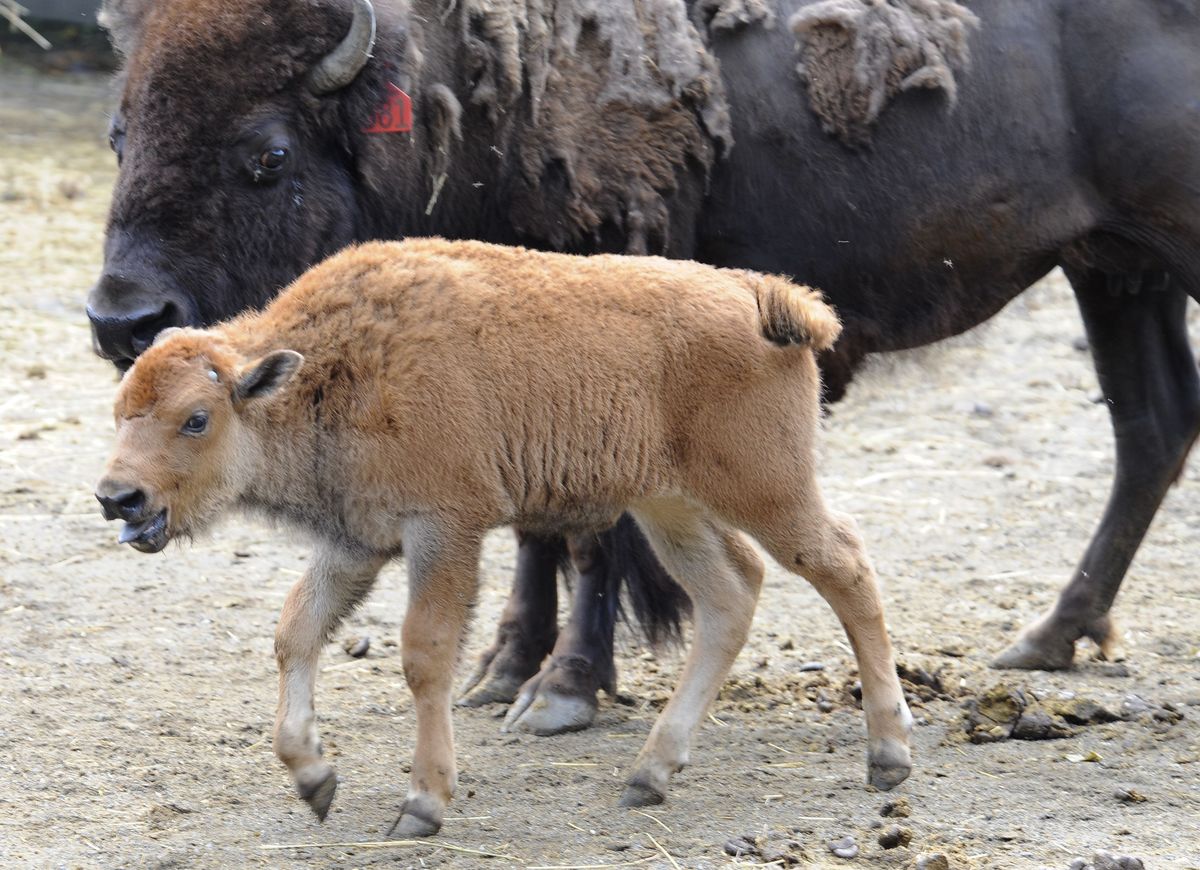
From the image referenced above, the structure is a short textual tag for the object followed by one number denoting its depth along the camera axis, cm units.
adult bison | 941
